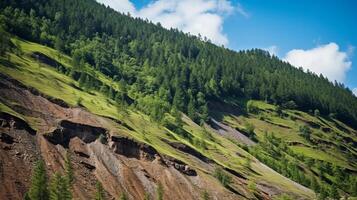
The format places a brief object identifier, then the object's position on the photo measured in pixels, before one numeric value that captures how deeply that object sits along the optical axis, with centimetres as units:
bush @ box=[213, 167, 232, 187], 11380
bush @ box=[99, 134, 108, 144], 10538
